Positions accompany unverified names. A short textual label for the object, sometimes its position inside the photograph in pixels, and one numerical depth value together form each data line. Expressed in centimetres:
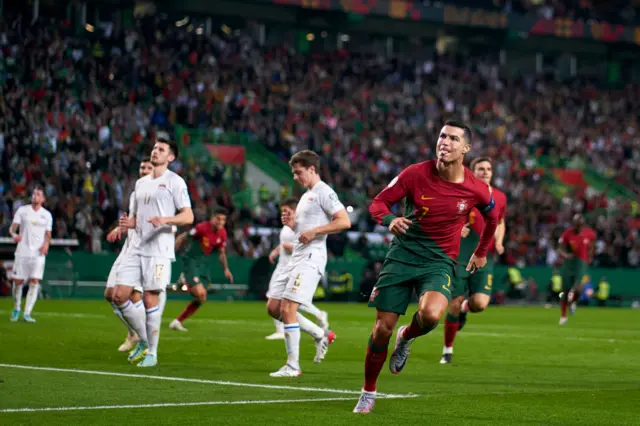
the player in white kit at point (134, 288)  1427
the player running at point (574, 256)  2811
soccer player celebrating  953
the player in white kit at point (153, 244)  1356
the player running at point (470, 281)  1498
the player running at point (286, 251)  1648
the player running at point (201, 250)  2195
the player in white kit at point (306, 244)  1282
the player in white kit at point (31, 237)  2283
